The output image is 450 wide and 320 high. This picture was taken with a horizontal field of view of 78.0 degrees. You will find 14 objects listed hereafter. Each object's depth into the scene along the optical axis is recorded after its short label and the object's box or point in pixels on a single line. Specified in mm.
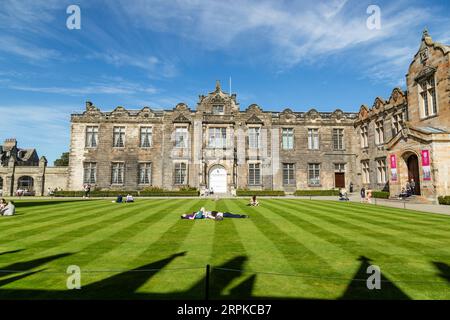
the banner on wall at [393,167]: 28125
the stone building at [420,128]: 23609
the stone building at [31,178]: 46125
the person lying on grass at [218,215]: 13871
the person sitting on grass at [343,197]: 28612
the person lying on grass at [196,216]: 14406
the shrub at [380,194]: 29609
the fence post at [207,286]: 4378
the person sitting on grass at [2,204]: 16119
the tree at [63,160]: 95500
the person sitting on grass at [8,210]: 15523
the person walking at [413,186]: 26311
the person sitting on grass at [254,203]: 21606
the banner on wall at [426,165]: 23922
